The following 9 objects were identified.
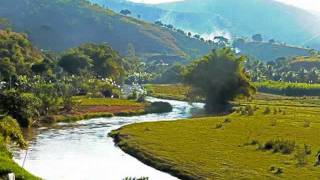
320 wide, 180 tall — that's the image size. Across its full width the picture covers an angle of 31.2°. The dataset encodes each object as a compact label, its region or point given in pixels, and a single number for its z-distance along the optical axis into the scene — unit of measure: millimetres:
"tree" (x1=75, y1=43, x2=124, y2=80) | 166375
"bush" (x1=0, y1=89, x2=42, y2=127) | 74500
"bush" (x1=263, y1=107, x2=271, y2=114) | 96375
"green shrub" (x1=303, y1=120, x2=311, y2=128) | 75344
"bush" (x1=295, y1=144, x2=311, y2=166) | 46400
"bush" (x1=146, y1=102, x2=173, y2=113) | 111250
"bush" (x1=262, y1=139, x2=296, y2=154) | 52219
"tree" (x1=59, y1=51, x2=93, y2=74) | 150375
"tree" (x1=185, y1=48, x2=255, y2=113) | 126812
